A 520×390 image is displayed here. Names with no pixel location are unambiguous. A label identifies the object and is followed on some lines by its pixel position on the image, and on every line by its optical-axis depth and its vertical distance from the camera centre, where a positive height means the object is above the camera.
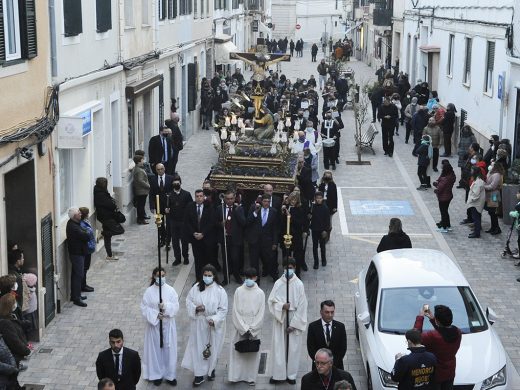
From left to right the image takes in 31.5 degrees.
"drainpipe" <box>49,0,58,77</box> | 14.23 -0.87
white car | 10.34 -4.04
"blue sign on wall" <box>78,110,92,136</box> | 15.31 -2.37
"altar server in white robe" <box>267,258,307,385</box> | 11.64 -4.24
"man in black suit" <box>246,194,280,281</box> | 15.73 -4.17
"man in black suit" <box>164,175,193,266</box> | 17.03 -4.24
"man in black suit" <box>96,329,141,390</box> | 9.81 -4.01
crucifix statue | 23.77 -2.03
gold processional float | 17.89 -3.41
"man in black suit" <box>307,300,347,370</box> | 10.64 -4.02
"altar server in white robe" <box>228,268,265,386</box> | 11.55 -4.15
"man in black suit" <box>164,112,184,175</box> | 23.20 -4.19
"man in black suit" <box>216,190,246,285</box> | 15.83 -4.19
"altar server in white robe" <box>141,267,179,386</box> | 11.52 -4.38
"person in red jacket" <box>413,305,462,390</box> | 9.58 -3.69
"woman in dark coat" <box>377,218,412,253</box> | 14.55 -3.99
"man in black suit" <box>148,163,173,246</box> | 18.08 -4.02
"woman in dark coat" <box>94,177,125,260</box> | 16.83 -4.09
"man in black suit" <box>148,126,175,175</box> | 22.36 -4.02
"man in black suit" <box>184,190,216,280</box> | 15.91 -4.20
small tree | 27.38 -4.23
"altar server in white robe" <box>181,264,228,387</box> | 11.59 -4.21
